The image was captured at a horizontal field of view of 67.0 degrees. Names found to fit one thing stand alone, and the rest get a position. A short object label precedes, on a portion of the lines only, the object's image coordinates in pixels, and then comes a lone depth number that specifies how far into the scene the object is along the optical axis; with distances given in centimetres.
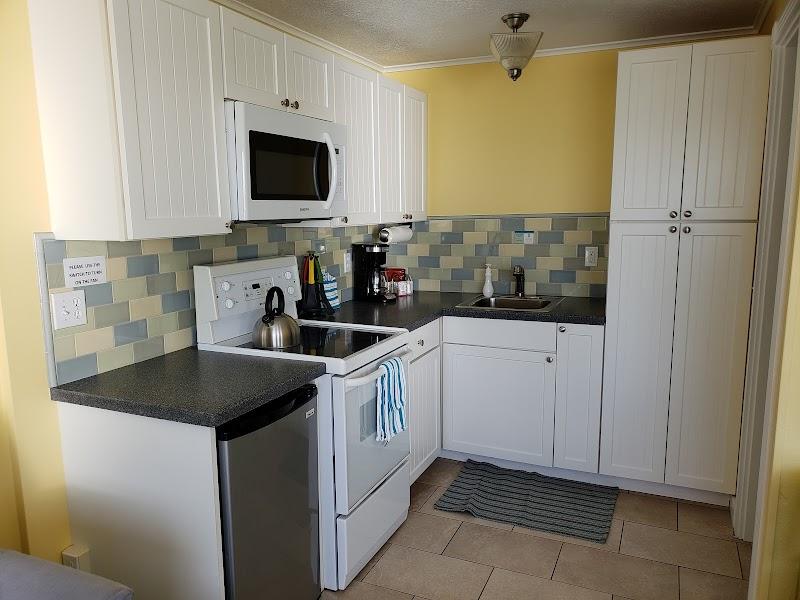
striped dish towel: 248
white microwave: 223
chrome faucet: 359
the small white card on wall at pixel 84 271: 199
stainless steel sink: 348
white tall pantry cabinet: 270
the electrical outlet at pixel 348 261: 358
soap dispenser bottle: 362
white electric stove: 226
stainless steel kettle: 243
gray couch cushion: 128
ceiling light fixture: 255
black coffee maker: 354
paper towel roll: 355
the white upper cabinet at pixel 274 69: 220
